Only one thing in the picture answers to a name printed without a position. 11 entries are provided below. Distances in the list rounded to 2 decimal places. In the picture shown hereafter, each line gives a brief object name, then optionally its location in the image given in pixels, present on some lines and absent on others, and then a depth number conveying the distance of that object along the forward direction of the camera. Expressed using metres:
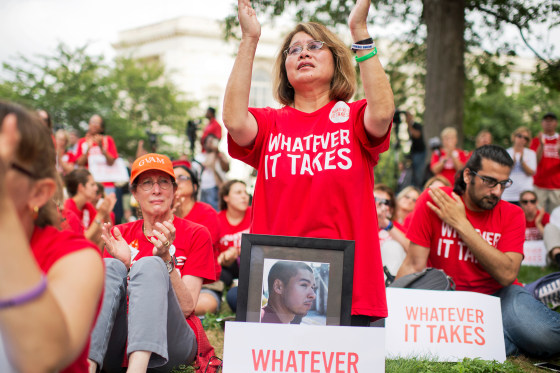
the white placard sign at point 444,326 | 3.87
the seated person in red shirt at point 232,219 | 6.11
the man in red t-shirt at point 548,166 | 9.89
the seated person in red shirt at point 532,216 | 8.65
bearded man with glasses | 4.15
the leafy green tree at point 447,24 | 10.96
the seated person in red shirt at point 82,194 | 6.73
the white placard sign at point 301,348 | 2.47
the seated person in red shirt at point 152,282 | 2.70
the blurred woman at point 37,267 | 1.31
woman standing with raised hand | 2.54
